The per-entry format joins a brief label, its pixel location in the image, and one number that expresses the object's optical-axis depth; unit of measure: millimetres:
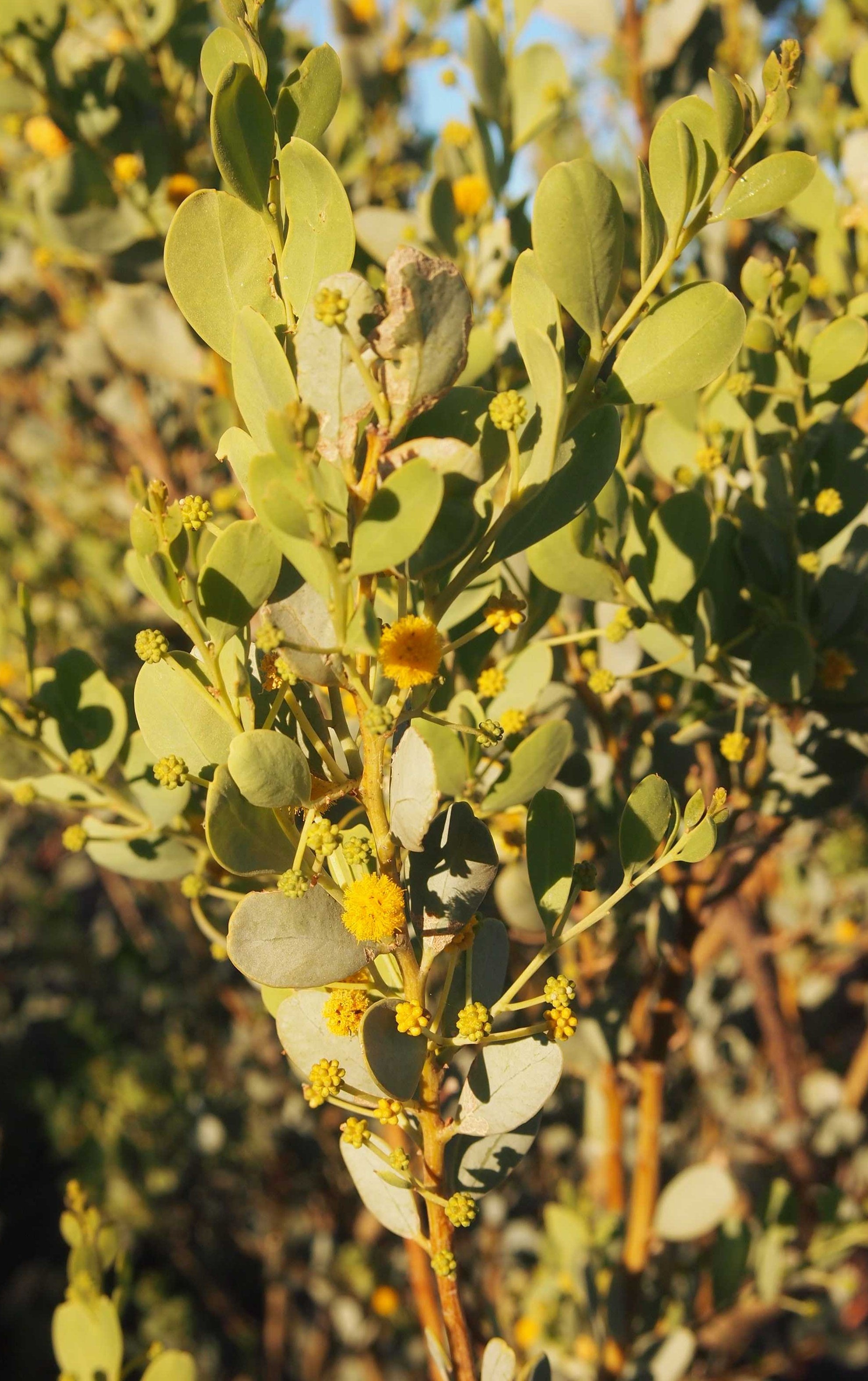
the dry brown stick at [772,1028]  646
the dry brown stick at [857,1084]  781
